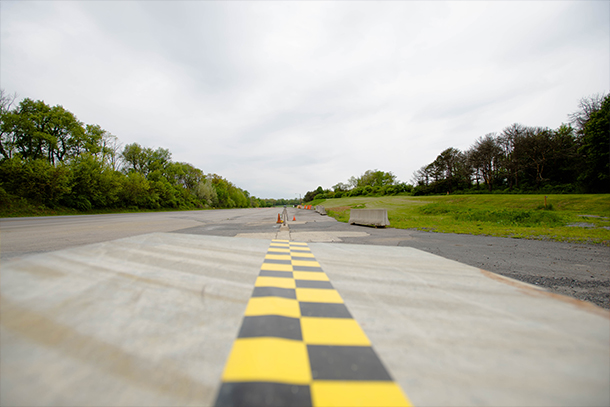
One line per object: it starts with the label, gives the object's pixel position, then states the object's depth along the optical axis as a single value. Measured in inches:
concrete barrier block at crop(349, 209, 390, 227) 412.8
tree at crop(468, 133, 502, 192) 1675.7
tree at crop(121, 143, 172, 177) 1742.2
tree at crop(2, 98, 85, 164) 977.4
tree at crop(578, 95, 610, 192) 879.1
